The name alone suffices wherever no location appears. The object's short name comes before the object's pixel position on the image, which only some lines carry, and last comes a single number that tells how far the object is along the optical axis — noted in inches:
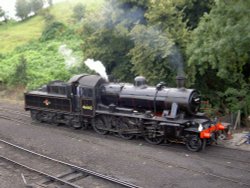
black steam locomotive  554.3
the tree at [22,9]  2497.5
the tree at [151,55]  740.0
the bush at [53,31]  1716.3
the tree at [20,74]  1229.1
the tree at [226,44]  551.2
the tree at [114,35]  852.6
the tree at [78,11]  1951.3
